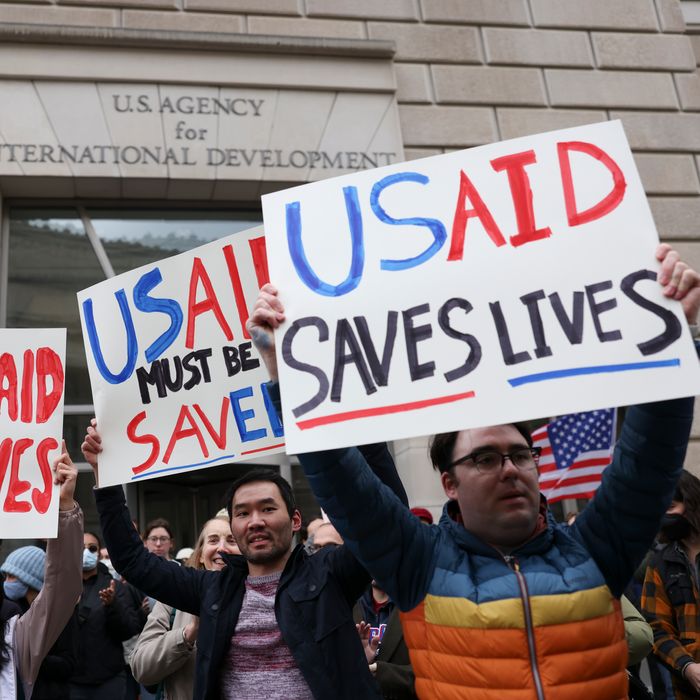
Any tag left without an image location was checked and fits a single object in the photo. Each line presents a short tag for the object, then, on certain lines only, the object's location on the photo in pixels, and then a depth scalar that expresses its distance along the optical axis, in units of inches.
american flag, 237.5
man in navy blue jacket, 100.0
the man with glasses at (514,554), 70.7
